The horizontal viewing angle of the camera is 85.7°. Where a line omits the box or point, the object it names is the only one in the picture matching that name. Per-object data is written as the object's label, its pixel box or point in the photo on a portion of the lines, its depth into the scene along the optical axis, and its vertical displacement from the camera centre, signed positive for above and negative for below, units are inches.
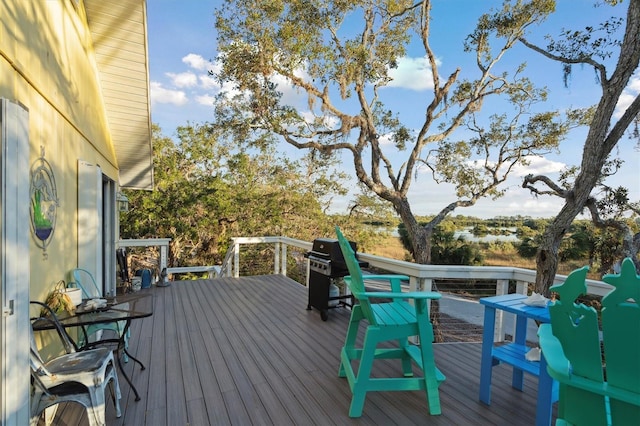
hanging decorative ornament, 94.2 -4.9
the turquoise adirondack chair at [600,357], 41.4 -18.4
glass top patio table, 87.6 -36.3
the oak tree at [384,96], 329.4 +113.1
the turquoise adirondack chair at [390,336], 88.1 -35.4
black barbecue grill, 172.9 -37.7
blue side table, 78.4 -40.1
